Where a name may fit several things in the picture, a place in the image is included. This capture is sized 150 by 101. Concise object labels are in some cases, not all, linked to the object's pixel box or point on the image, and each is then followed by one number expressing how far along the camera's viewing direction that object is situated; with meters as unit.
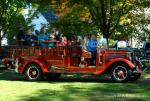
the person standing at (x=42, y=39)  13.87
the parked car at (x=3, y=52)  18.14
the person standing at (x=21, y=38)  14.68
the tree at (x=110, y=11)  17.19
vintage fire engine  12.58
